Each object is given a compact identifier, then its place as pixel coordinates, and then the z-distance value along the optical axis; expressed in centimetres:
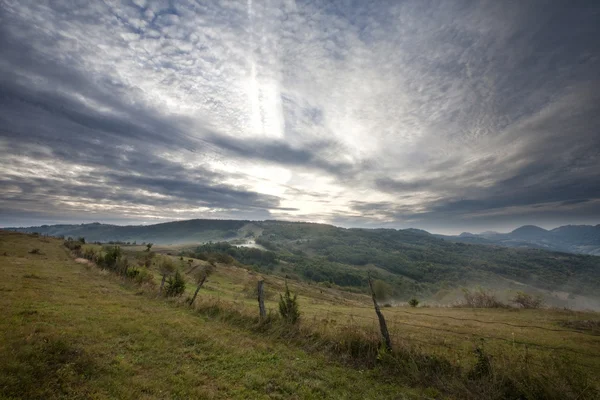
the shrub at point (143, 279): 2730
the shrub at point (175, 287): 2235
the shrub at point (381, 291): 8981
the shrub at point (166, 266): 5884
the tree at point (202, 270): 5878
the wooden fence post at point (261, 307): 1365
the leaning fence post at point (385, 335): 935
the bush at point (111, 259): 3781
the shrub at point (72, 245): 6172
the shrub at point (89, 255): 4691
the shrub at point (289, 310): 1339
